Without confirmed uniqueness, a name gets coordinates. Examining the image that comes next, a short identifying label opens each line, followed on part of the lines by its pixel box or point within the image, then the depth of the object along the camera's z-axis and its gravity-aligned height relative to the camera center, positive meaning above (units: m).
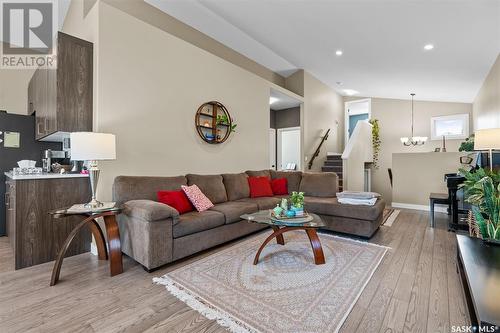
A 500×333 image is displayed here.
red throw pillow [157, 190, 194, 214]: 2.89 -0.41
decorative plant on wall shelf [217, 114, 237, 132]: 4.30 +0.85
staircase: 7.20 +0.07
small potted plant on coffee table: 2.61 -0.42
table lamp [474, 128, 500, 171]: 2.71 +0.31
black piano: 3.84 -0.52
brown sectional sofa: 2.35 -0.60
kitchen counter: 2.43 -0.10
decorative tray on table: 2.44 -0.56
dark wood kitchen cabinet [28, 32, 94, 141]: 2.64 +0.92
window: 6.71 +1.16
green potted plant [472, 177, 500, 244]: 2.09 -0.44
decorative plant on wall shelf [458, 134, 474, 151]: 4.47 +0.38
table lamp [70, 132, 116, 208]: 2.29 +0.18
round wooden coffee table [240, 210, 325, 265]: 2.39 -0.63
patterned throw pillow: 3.12 -0.42
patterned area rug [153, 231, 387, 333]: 1.62 -1.03
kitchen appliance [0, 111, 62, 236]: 3.51 +0.36
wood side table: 2.15 -0.69
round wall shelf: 4.00 +0.79
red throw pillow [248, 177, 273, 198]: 4.34 -0.39
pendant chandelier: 6.70 +0.76
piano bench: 4.02 -0.59
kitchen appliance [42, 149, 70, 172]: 3.17 +0.12
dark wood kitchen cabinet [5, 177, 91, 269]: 2.45 -0.56
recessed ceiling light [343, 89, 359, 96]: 7.69 +2.51
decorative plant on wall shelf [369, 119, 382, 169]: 7.72 +0.85
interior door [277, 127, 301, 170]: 7.60 +0.64
